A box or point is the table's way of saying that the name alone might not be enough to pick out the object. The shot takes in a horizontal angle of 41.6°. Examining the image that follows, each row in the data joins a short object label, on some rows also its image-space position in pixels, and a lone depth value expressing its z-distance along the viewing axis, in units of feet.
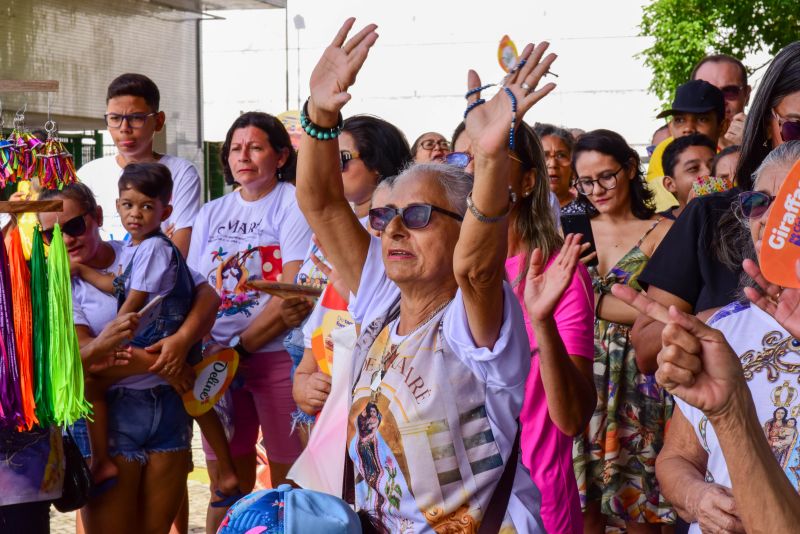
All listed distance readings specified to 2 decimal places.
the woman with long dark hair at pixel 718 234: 8.07
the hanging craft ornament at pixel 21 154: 10.71
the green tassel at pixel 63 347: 10.75
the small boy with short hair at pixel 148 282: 13.38
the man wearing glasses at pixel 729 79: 18.70
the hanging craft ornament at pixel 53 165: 10.93
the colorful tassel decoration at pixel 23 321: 10.59
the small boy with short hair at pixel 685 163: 15.78
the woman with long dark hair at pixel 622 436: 13.73
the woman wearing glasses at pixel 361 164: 13.21
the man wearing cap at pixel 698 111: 17.42
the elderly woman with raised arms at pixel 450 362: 7.47
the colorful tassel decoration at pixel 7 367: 10.48
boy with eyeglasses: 16.30
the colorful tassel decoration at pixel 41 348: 10.77
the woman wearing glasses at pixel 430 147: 19.10
